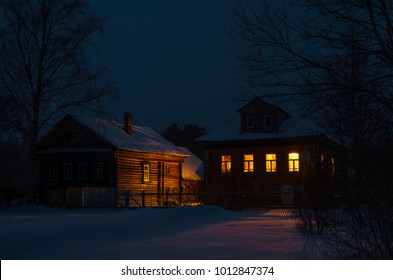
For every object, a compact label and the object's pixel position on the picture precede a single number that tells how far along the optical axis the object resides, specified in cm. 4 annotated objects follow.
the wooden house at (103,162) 3903
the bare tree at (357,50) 683
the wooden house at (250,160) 3350
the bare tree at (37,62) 2800
